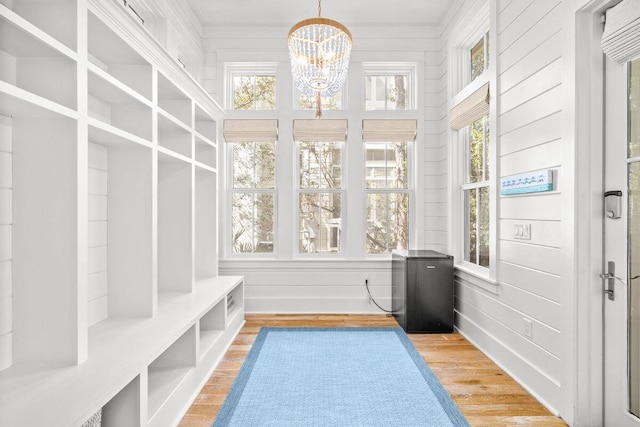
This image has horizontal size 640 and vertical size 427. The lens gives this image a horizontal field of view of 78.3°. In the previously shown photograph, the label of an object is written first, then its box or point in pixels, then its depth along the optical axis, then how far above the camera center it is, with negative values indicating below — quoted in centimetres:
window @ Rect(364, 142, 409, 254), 452 +17
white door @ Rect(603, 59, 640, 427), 192 -17
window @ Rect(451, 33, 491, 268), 340 +50
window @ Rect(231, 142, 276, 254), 450 +10
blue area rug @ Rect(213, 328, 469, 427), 221 -115
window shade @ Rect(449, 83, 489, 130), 322 +91
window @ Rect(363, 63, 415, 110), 453 +144
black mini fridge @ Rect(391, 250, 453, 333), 373 -76
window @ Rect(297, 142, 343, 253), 451 +18
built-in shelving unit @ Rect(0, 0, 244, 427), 153 -8
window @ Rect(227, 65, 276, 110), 451 +142
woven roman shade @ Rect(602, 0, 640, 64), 175 +83
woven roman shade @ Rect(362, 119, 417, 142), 439 +93
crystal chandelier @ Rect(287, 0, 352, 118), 277 +114
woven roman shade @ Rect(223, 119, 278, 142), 437 +91
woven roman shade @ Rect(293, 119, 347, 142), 437 +92
